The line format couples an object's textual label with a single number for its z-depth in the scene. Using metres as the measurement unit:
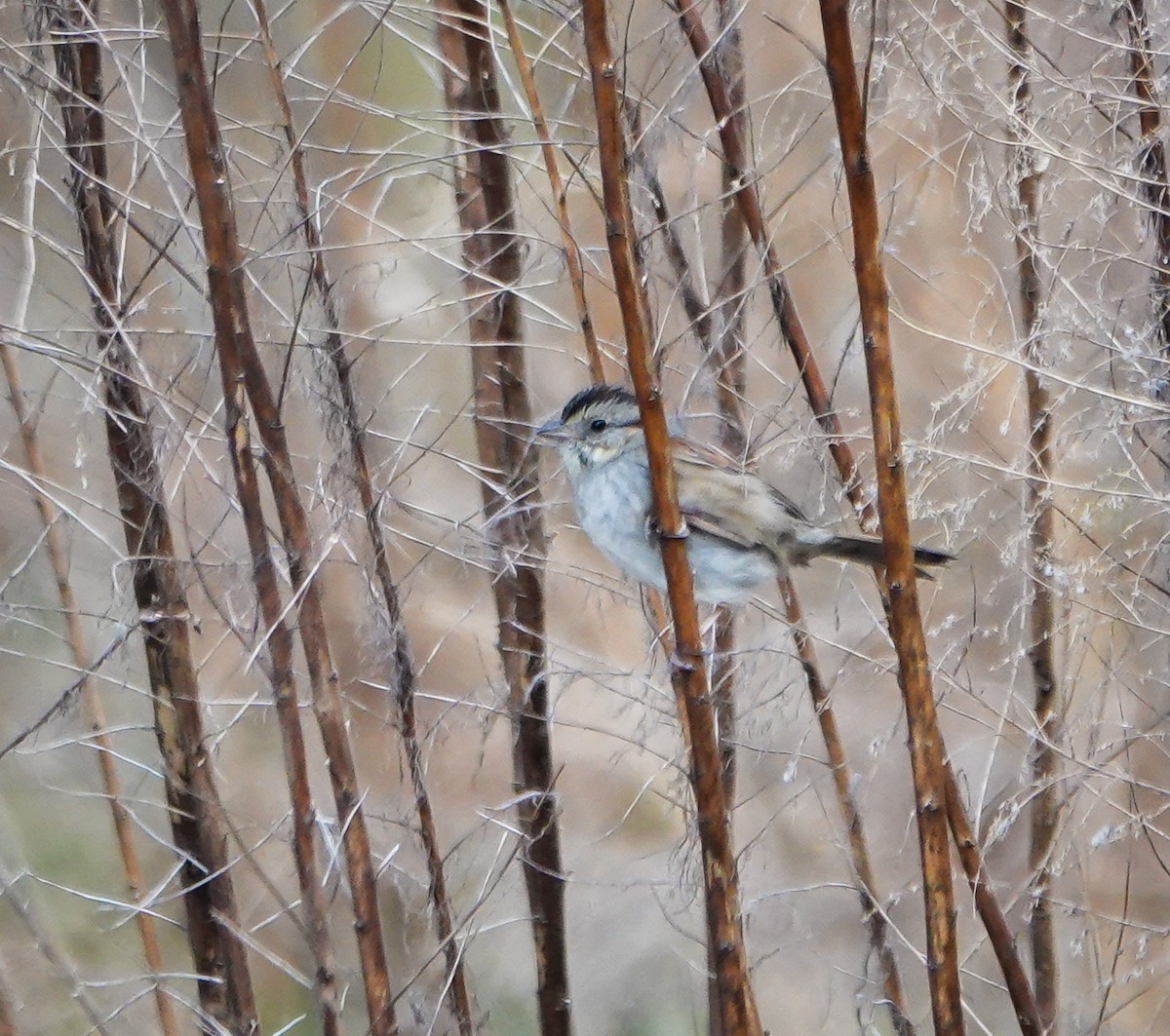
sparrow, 5.10
